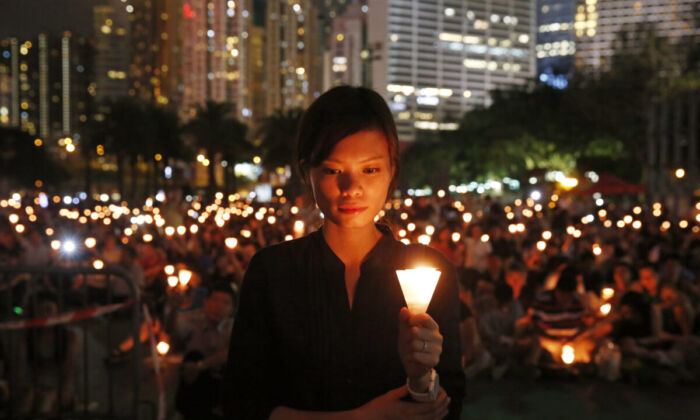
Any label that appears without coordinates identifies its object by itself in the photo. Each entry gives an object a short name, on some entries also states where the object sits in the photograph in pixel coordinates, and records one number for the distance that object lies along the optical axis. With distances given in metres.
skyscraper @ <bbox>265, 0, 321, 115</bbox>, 162.25
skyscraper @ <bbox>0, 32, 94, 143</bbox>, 138.75
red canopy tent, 27.62
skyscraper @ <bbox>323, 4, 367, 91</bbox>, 179.38
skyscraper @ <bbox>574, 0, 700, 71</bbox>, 142.84
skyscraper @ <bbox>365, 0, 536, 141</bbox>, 153.62
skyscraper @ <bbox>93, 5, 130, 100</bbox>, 158.50
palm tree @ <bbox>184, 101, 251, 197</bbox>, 54.72
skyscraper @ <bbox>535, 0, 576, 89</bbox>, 180.46
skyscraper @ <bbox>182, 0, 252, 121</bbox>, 147.75
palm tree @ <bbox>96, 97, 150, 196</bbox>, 55.75
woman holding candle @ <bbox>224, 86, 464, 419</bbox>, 1.97
